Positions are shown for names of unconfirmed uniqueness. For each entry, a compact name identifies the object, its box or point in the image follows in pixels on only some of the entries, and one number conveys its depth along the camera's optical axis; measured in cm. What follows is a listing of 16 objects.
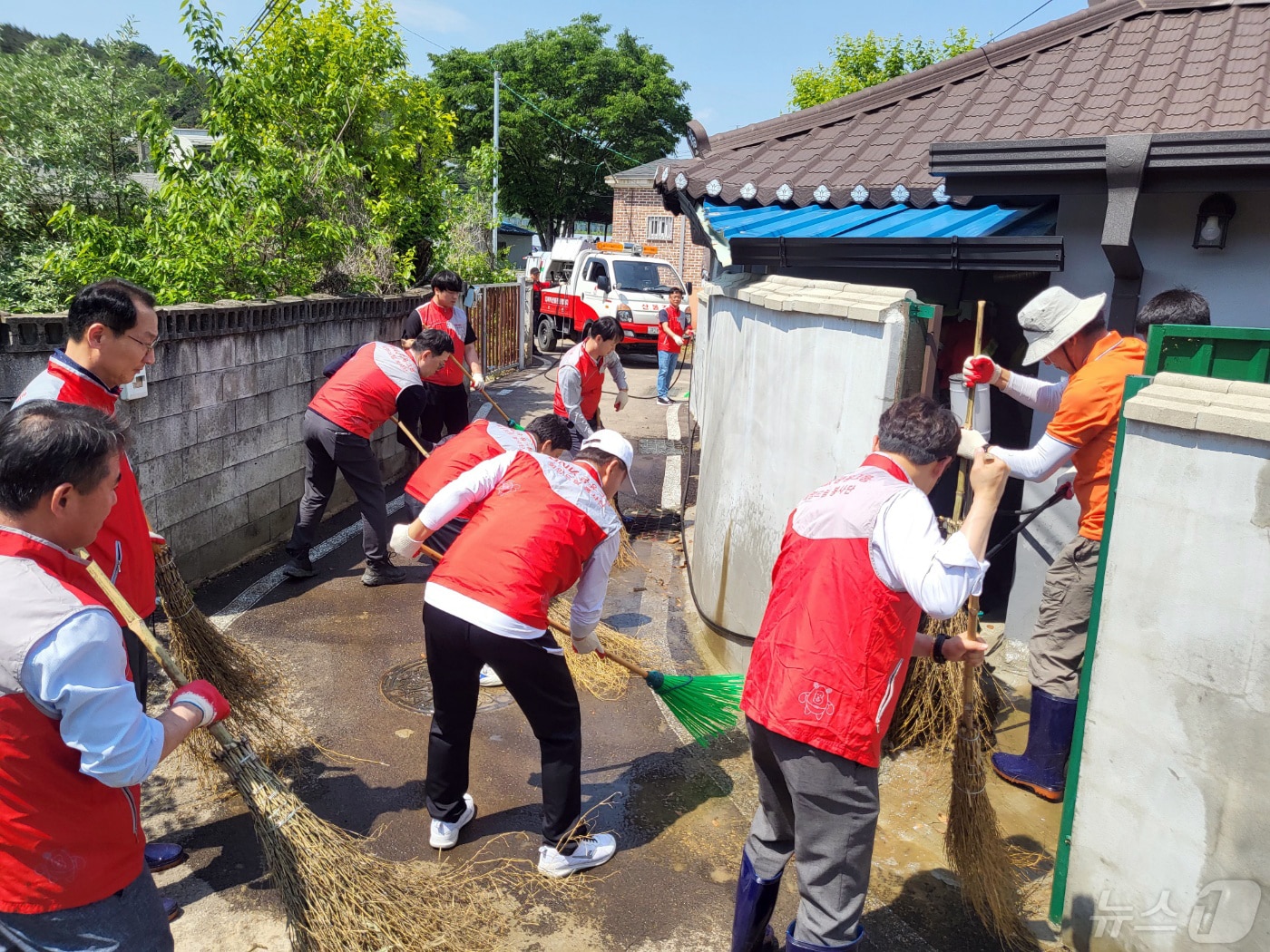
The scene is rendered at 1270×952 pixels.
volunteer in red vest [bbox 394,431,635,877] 318
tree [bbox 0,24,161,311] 930
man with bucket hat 381
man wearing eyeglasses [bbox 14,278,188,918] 306
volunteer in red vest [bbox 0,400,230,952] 180
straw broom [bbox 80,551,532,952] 267
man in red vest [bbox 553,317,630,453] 689
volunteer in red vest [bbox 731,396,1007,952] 247
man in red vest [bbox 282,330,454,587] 607
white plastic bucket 457
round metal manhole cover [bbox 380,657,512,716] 475
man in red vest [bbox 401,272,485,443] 789
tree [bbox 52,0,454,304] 774
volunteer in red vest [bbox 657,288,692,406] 1374
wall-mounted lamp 460
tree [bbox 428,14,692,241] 3925
